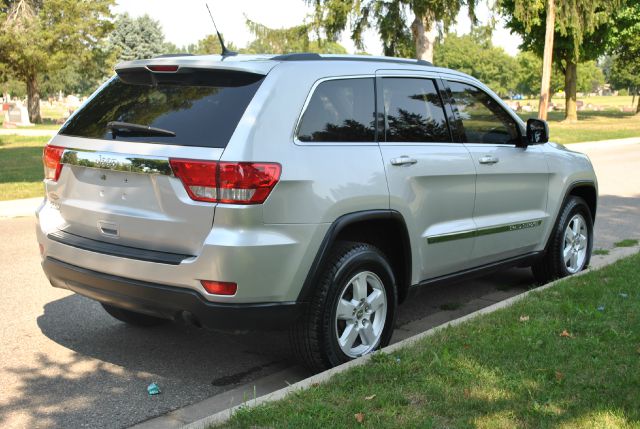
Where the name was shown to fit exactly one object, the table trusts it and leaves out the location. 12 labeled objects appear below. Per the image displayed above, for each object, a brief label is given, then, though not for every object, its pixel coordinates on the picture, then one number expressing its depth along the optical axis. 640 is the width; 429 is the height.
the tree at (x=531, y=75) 104.12
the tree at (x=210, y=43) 75.81
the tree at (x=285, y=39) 28.41
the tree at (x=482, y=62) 126.75
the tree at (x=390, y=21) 25.48
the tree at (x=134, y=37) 69.75
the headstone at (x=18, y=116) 43.09
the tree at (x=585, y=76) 120.24
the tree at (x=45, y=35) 44.34
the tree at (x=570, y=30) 35.81
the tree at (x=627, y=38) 43.94
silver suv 3.96
